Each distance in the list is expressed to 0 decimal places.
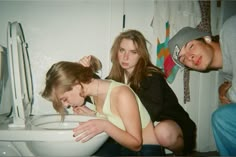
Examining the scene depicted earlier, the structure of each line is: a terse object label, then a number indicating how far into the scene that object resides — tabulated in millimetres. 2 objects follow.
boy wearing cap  1042
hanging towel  1361
